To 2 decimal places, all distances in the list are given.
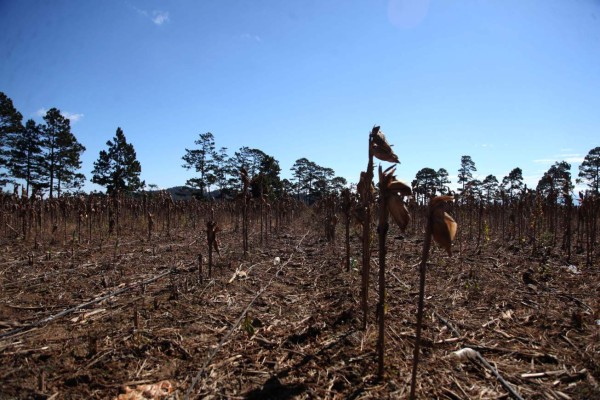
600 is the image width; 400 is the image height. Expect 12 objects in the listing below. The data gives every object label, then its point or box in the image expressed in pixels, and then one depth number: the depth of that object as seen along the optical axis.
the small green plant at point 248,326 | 3.32
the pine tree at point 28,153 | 33.63
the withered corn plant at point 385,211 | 2.30
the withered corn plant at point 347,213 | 6.25
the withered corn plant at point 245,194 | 7.81
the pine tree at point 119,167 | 39.69
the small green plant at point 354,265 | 6.45
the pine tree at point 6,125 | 30.75
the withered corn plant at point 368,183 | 2.67
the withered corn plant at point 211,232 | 5.68
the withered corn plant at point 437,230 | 1.99
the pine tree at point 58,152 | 35.25
